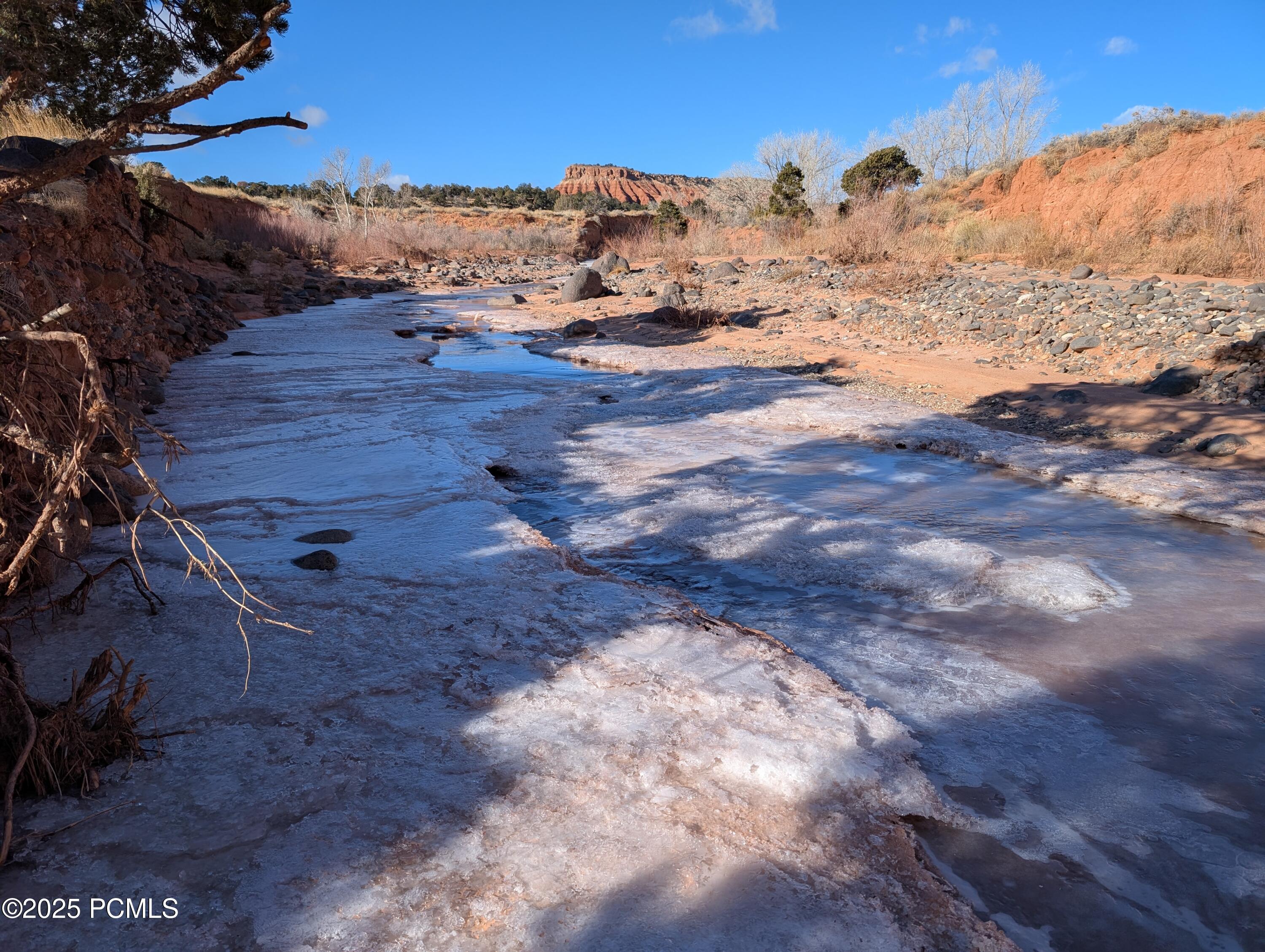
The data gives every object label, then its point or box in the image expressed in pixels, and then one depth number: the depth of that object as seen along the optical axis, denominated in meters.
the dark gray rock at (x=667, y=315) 11.44
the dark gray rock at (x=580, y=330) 11.10
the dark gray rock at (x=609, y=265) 18.69
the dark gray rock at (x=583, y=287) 14.62
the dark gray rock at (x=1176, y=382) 6.61
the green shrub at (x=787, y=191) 23.61
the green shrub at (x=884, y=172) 24.22
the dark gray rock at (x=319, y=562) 2.87
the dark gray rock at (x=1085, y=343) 7.96
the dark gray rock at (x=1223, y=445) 5.07
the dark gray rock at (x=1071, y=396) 6.50
